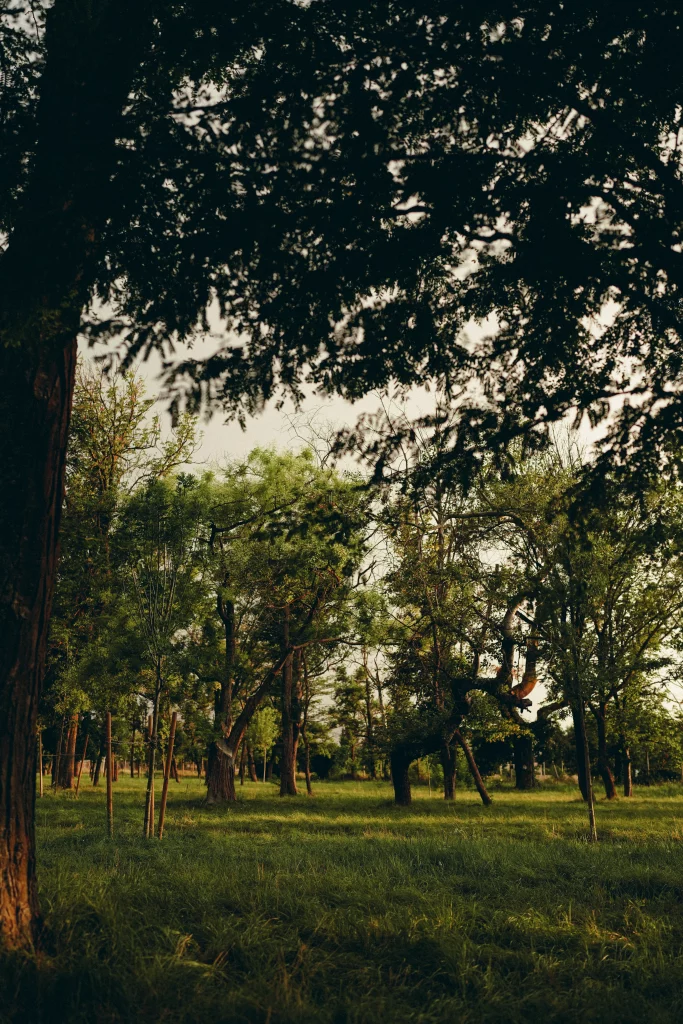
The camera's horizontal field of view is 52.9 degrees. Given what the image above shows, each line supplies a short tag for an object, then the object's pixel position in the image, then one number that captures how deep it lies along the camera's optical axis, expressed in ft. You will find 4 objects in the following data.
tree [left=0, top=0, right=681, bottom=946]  14.66
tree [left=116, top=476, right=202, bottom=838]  45.98
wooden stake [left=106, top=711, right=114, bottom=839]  40.52
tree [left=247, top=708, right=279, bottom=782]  127.75
